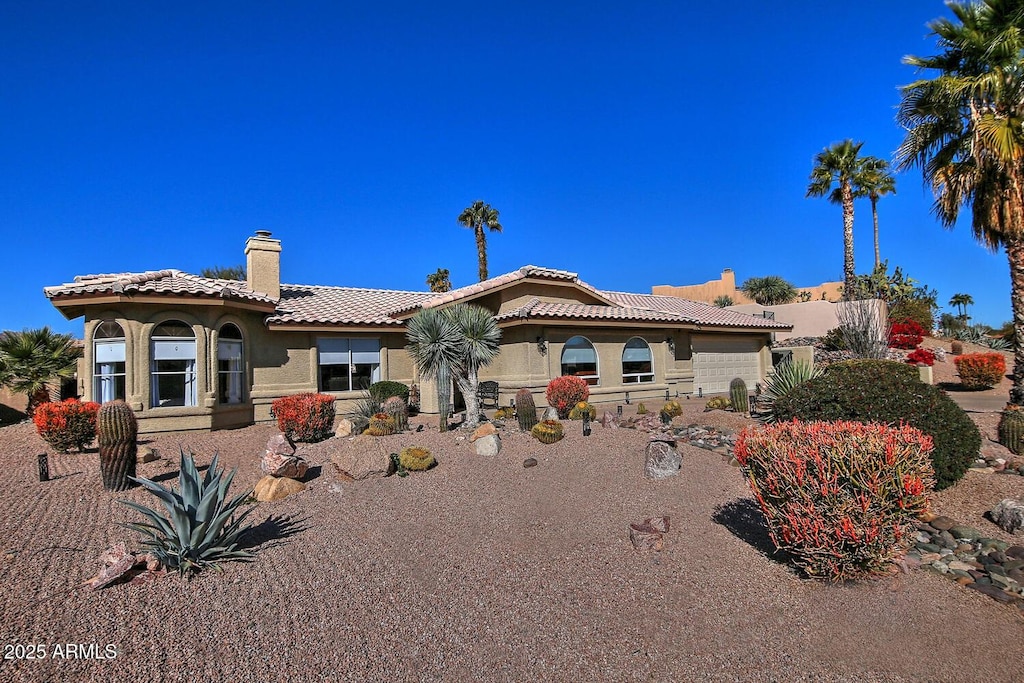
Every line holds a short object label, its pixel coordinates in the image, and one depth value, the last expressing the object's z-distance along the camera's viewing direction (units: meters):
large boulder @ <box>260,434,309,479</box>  8.77
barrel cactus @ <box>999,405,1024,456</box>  10.02
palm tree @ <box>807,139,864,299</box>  32.59
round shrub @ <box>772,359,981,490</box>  7.38
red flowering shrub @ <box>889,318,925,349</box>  29.55
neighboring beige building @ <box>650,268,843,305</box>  58.69
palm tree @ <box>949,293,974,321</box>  51.72
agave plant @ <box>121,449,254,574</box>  5.55
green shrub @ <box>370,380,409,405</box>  17.27
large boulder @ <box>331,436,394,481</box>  9.12
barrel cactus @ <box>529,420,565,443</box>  10.78
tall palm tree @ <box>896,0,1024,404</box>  12.99
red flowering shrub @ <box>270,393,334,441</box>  12.22
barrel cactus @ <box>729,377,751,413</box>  15.27
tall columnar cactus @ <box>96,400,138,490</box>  8.34
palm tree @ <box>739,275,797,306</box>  55.44
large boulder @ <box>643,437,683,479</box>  8.47
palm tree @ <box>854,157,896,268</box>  33.47
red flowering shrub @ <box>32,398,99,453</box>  11.34
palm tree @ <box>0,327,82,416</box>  17.88
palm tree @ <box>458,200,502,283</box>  40.06
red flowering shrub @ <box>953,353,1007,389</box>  22.92
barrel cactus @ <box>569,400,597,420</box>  13.62
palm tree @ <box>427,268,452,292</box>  43.69
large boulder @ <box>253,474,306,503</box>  8.12
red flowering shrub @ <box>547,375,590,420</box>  14.60
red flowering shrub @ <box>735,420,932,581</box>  4.91
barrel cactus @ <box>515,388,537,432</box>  12.41
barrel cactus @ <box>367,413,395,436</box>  12.26
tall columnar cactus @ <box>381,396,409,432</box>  12.84
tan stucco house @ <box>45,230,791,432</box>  13.84
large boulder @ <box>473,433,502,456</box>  10.29
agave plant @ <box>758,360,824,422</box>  11.99
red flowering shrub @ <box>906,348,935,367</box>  26.84
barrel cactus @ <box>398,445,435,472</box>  9.42
